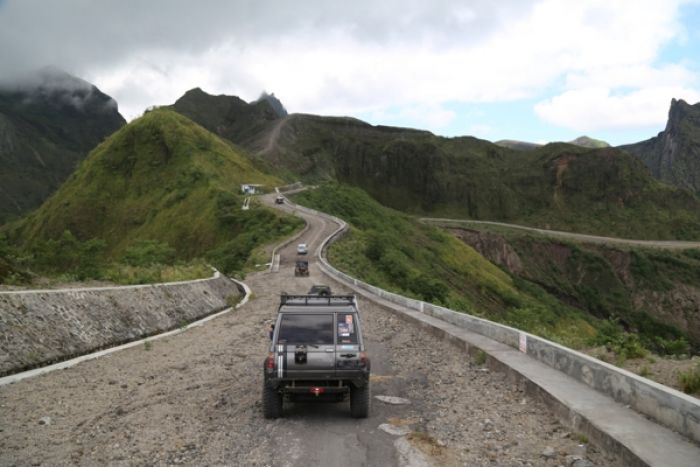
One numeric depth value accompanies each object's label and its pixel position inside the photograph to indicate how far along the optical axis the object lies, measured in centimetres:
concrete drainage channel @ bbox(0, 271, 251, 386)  1110
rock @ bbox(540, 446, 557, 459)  761
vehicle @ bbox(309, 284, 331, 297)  1773
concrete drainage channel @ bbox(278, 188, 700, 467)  701
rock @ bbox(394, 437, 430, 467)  744
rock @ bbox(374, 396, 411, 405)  1070
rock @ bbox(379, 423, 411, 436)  881
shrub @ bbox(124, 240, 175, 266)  4222
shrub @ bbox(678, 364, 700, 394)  908
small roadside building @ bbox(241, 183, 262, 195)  8956
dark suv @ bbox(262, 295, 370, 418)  932
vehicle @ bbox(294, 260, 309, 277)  4231
